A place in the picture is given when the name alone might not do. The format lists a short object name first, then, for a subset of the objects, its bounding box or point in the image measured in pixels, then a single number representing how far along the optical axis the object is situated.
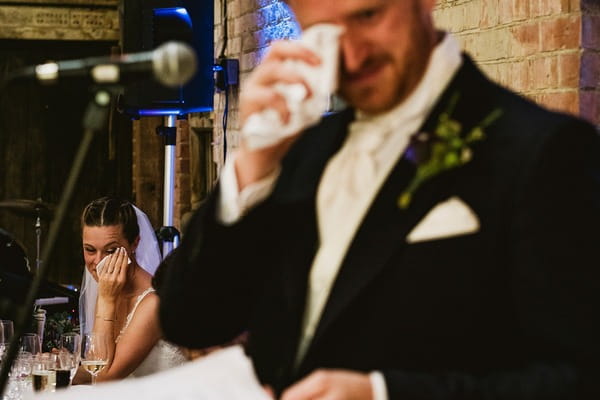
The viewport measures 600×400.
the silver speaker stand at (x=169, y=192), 5.47
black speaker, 5.59
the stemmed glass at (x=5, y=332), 3.50
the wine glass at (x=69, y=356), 3.28
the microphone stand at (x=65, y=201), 1.40
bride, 3.77
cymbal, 6.24
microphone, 1.37
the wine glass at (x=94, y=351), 3.31
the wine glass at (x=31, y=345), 3.36
